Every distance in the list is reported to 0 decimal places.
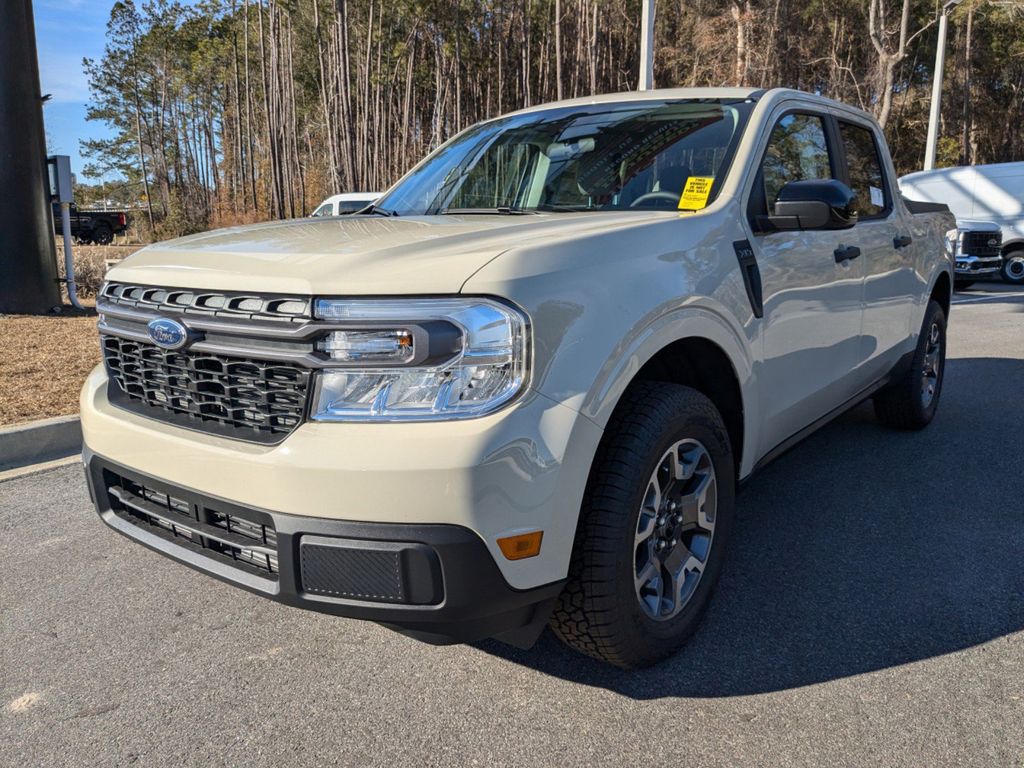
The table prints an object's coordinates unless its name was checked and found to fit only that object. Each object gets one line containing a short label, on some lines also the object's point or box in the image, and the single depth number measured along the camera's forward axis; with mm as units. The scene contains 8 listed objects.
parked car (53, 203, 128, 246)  43188
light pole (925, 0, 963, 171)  24188
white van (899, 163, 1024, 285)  16969
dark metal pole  9641
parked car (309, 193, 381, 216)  16422
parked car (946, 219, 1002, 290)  16109
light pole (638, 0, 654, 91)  15320
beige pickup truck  1970
